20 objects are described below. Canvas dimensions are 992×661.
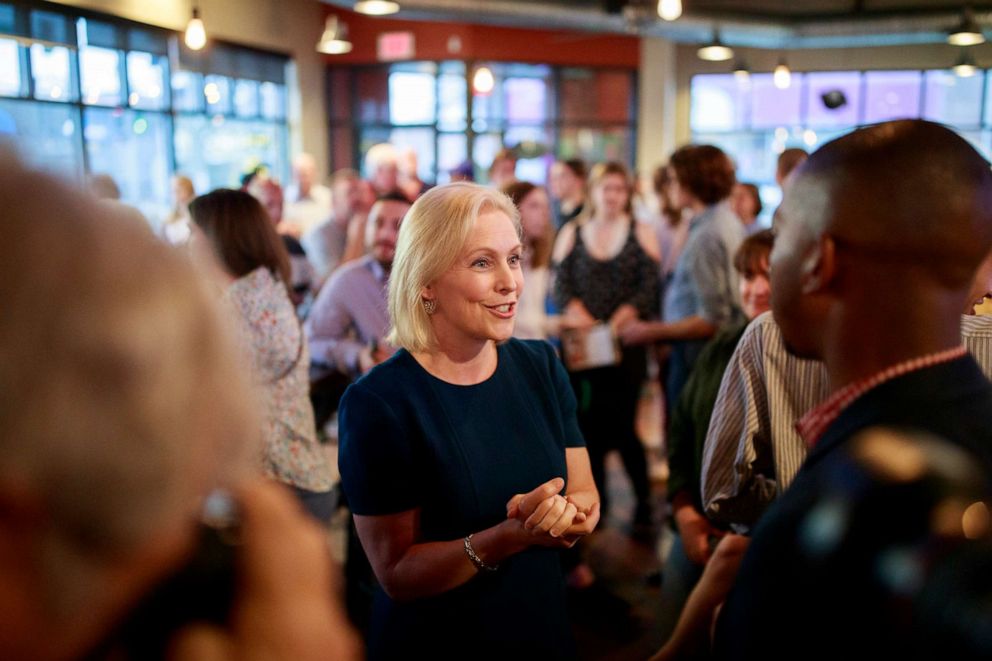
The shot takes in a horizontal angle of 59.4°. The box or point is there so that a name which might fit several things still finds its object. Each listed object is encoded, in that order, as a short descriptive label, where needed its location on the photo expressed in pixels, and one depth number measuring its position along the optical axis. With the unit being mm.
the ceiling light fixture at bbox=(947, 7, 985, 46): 8841
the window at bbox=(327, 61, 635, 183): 13367
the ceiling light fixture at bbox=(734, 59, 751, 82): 12382
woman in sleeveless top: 4270
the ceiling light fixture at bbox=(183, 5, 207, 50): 7191
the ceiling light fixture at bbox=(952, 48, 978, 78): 10805
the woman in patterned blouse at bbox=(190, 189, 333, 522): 2691
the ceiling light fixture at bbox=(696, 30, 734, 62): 10094
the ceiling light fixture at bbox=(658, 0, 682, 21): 6504
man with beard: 3414
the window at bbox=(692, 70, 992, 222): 14062
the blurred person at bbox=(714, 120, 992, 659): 757
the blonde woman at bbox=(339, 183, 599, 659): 1643
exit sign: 13141
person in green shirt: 2178
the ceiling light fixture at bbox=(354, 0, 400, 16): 6719
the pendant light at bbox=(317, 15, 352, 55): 9281
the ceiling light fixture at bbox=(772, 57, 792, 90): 10922
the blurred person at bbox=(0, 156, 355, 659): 498
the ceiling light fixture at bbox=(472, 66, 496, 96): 10407
